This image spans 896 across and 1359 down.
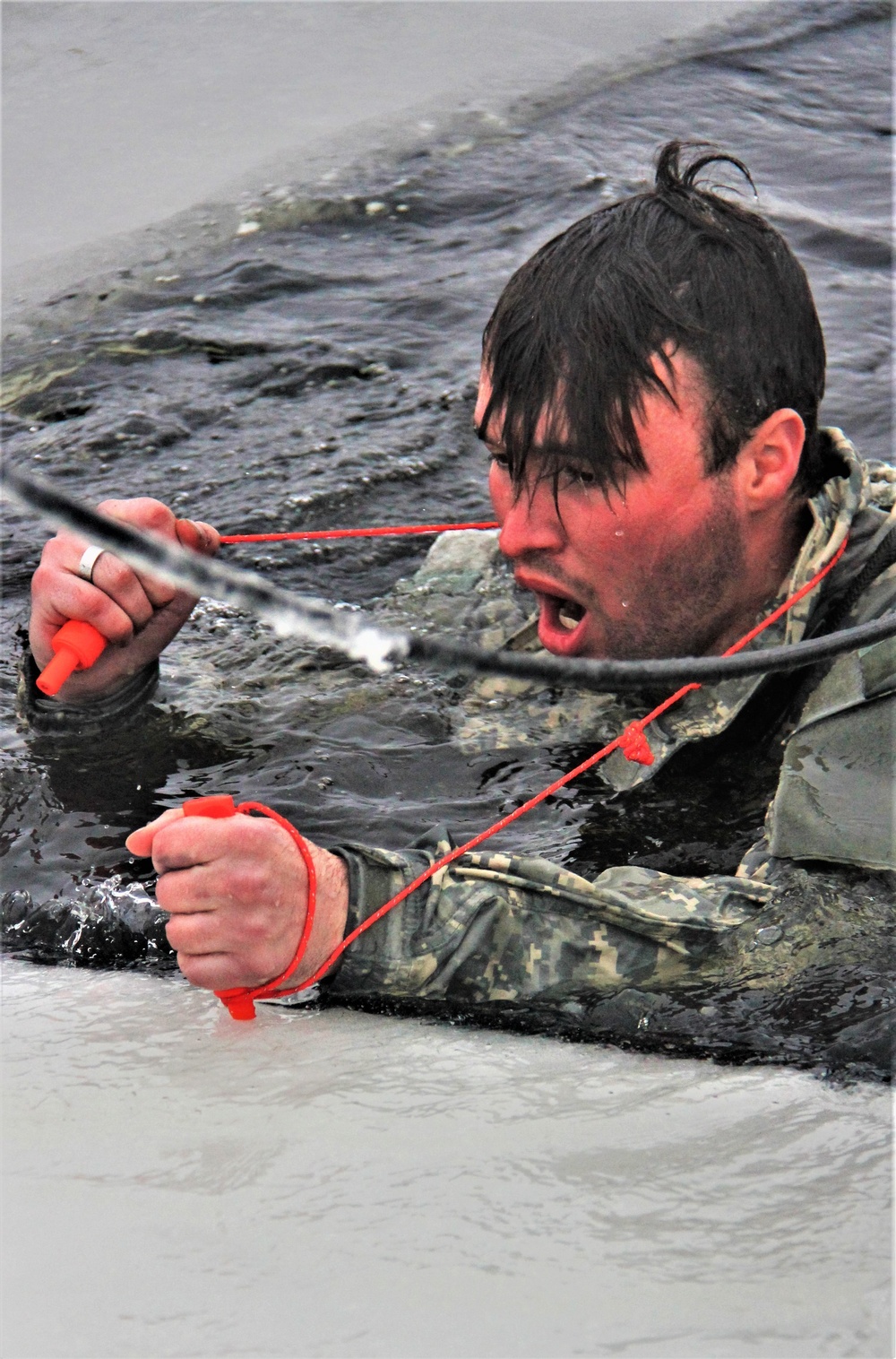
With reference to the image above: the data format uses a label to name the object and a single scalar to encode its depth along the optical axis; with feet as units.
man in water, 13.04
